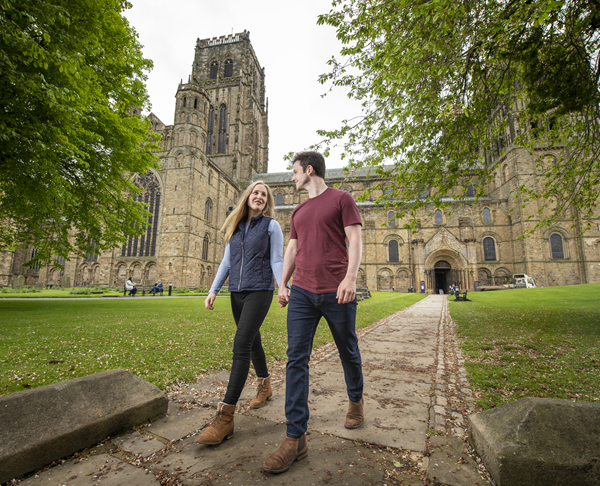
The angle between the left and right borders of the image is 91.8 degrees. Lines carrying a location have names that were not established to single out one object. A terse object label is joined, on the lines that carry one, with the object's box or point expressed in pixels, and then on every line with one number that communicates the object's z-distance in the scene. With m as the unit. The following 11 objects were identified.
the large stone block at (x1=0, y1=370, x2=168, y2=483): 1.73
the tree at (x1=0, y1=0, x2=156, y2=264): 5.77
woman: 2.31
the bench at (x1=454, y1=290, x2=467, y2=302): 18.57
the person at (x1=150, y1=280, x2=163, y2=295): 23.23
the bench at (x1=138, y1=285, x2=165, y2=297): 27.30
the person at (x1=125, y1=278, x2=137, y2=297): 20.75
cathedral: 28.88
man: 2.08
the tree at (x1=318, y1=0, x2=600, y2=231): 4.75
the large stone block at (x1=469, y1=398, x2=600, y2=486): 1.46
